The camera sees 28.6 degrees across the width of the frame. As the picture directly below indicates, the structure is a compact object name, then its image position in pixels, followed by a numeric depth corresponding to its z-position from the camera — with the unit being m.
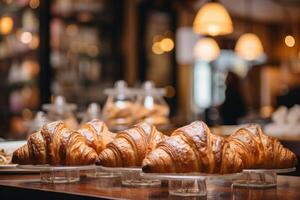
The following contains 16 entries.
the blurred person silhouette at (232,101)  7.73
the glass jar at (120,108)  3.65
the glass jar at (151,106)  3.81
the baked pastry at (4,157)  2.26
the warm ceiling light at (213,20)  5.62
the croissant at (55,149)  1.90
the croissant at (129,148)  1.80
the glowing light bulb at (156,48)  9.39
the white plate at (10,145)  2.36
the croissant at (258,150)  1.78
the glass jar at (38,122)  3.22
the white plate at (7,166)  2.18
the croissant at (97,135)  2.00
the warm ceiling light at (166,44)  9.66
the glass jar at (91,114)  3.49
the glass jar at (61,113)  3.49
